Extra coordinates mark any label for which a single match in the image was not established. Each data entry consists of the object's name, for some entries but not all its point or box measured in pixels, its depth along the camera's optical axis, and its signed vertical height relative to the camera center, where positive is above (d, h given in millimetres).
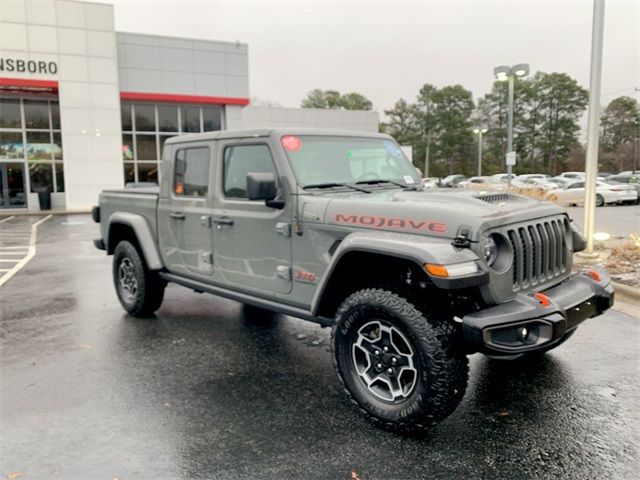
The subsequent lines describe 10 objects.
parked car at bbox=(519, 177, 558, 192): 29266 -512
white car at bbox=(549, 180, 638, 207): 24300 -967
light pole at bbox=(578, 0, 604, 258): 9031 +1008
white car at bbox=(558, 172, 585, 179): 39025 -18
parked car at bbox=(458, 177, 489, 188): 43538 -398
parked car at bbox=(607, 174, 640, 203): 23881 -267
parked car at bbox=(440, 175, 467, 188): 51206 -459
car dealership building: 24547 +4177
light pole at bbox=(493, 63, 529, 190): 17391 +3481
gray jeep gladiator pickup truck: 3113 -582
